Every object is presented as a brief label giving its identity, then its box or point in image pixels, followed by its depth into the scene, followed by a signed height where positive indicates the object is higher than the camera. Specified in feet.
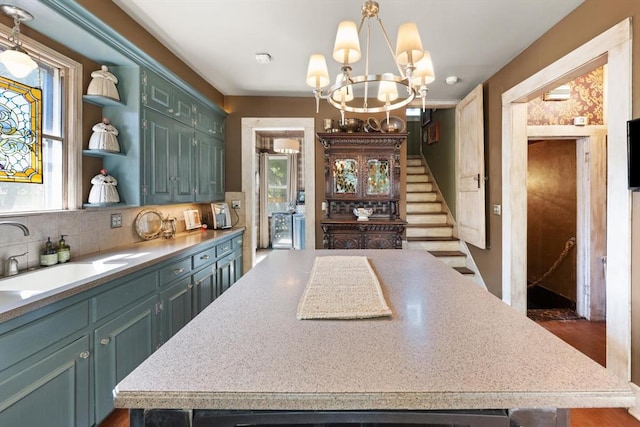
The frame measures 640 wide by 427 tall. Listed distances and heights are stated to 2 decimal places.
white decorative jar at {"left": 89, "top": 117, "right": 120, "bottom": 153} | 7.67 +1.81
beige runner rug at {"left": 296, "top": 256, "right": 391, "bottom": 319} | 3.69 -1.14
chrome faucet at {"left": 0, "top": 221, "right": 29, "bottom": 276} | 5.78 -0.96
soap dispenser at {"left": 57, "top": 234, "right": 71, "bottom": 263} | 6.71 -0.83
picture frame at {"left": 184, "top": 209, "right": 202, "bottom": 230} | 12.27 -0.30
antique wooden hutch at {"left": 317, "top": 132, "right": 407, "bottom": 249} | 13.34 +1.24
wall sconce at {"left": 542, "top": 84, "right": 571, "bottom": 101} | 11.09 +4.07
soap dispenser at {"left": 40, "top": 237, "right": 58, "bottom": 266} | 6.41 -0.87
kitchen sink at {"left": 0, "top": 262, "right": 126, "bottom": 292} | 5.53 -1.21
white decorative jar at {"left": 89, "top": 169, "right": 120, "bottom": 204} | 7.64 +0.55
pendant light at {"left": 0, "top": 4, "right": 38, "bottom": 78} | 5.56 +2.79
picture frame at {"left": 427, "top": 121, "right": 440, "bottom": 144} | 18.51 +4.73
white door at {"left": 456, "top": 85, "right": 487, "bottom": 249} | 12.01 +1.65
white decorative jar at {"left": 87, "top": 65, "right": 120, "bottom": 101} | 7.61 +3.10
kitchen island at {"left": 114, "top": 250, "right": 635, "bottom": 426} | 2.30 -1.29
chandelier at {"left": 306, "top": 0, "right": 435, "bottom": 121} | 5.24 +2.69
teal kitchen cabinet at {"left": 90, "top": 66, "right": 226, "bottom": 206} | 8.25 +2.10
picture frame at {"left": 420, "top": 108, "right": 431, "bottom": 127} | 20.62 +6.21
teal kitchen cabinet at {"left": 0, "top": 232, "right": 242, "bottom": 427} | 4.27 -2.26
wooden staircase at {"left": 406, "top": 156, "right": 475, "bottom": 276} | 14.65 -0.65
